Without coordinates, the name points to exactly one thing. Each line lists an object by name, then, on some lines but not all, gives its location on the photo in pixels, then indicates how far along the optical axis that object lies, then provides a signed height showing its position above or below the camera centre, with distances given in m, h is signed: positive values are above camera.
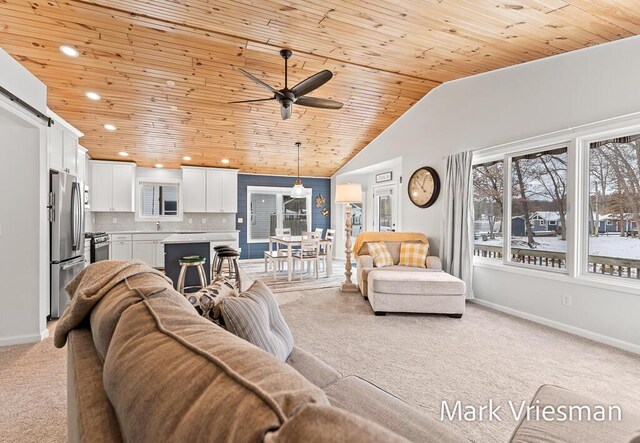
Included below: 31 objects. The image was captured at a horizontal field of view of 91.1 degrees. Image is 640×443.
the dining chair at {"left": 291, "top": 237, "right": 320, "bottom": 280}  5.76 -0.64
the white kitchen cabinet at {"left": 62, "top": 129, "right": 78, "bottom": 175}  4.09 +0.92
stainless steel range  4.82 -0.41
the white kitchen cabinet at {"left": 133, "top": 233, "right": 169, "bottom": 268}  6.57 -0.59
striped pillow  1.23 -0.42
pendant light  6.29 +0.64
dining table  5.67 -0.52
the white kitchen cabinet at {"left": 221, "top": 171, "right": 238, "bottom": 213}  7.36 +0.71
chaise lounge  3.63 -0.84
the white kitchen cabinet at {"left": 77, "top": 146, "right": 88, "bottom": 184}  5.36 +1.01
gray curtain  4.26 +0.03
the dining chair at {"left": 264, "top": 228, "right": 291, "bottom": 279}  5.85 -0.68
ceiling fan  2.96 +1.30
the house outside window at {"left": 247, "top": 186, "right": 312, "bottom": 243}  8.20 +0.23
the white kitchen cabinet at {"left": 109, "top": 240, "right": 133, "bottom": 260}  6.39 -0.61
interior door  7.03 +0.31
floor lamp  5.05 +0.38
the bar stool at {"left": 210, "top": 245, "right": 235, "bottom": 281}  4.44 -0.71
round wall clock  4.90 +0.56
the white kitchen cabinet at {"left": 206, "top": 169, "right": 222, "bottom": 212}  7.23 +0.69
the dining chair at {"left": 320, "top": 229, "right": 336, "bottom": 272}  6.10 -0.60
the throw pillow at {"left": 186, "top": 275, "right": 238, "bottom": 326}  1.28 -0.34
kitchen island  4.50 -0.42
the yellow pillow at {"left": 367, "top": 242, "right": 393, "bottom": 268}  4.62 -0.49
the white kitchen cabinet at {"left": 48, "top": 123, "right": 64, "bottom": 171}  3.70 +0.89
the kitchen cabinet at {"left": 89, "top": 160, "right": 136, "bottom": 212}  6.39 +0.70
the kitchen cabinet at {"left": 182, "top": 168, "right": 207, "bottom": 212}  7.04 +0.71
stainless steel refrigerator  3.43 -0.15
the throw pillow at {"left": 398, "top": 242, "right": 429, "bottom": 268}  4.55 -0.49
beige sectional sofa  0.40 -0.26
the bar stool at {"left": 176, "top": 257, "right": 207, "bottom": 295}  3.90 -0.54
